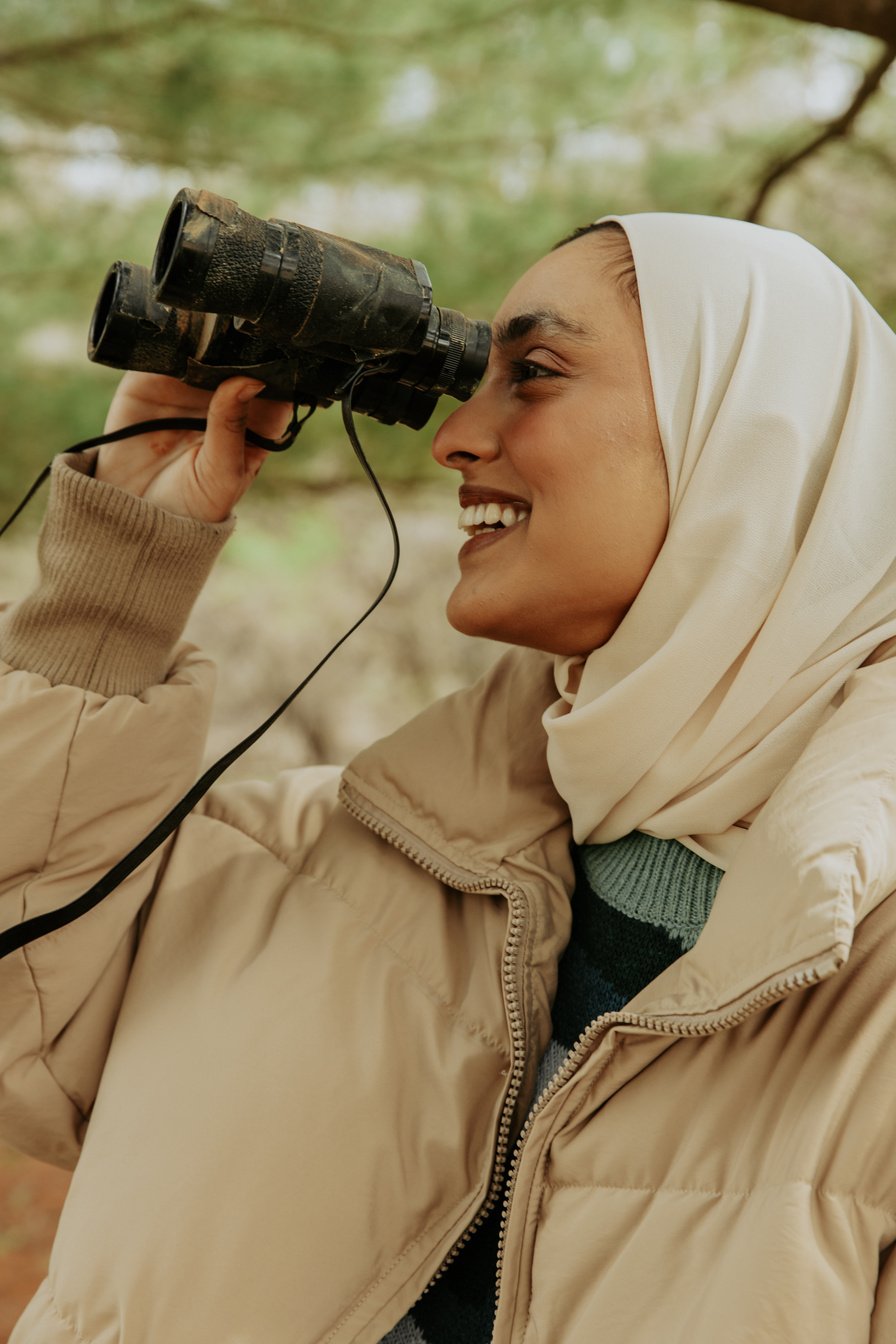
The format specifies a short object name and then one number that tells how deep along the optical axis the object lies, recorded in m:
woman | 1.15
